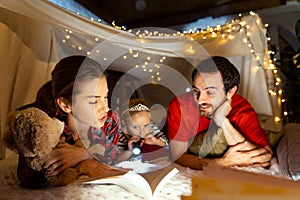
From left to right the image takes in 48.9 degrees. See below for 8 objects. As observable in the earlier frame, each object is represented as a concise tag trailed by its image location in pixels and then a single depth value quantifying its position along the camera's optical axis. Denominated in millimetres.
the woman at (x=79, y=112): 977
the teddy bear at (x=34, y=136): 866
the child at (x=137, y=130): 1168
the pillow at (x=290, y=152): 1077
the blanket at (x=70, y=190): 873
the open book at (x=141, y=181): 868
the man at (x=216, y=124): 1292
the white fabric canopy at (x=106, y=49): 1059
